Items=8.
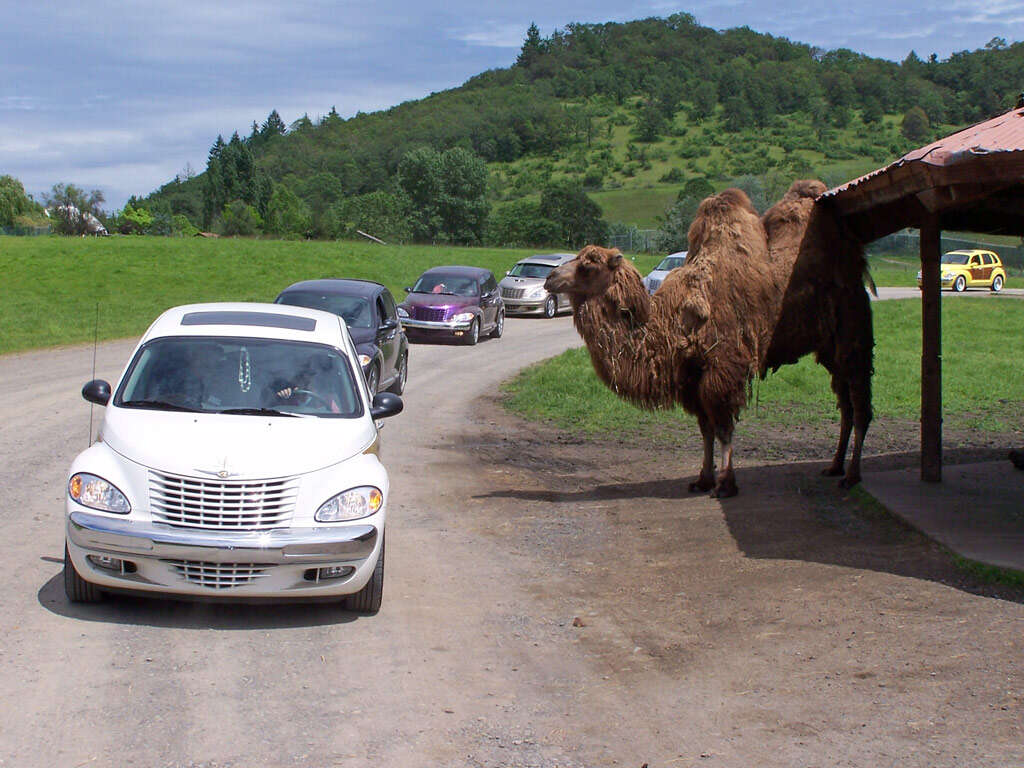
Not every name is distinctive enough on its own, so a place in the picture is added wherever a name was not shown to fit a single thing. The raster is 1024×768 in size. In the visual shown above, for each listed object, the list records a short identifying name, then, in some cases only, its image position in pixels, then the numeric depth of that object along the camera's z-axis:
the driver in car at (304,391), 7.51
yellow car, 45.78
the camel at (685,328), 10.02
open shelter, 7.12
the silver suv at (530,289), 35.41
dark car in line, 15.83
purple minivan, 26.22
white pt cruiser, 6.29
